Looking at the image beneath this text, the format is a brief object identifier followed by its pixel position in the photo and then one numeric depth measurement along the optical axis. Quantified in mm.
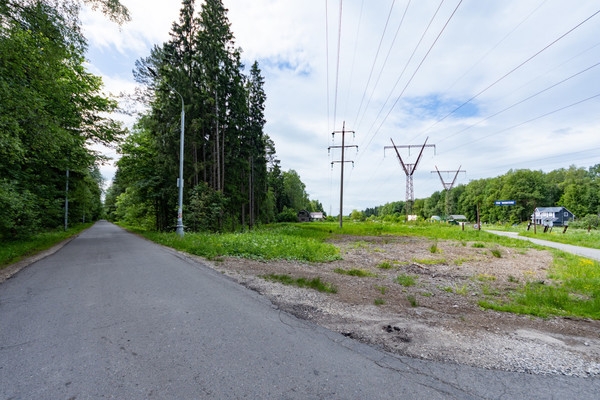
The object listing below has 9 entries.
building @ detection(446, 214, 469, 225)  87119
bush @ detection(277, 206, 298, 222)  67550
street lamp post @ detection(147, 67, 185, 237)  14484
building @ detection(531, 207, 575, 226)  61522
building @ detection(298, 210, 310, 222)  81038
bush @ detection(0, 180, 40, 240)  10469
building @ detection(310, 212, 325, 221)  99250
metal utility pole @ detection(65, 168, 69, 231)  20164
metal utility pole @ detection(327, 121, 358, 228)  32656
